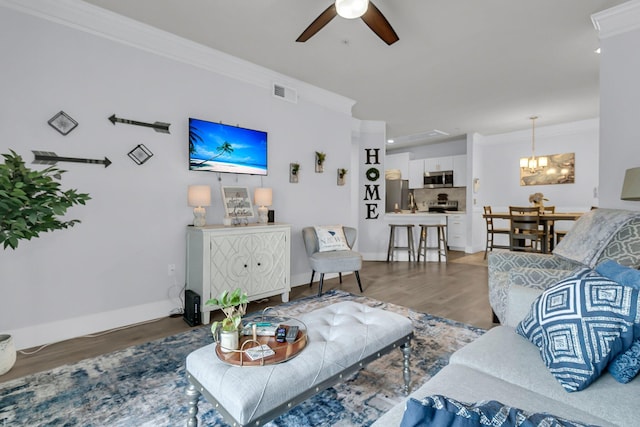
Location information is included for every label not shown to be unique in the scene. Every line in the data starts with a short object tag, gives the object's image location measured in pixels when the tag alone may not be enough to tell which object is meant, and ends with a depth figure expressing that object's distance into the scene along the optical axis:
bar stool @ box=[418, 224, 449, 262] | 5.68
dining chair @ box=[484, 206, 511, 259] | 5.80
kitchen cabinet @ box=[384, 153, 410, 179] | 8.30
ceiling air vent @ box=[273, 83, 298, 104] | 3.86
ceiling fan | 2.10
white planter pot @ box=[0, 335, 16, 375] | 1.94
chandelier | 5.96
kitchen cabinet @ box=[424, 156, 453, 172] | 7.52
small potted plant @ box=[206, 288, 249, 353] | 1.35
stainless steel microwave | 7.50
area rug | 1.54
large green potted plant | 1.72
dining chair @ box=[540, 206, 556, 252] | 5.21
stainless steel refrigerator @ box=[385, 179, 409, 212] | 7.27
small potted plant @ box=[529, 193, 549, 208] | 5.67
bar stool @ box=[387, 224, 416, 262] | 5.66
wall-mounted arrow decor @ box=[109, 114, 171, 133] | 2.70
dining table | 4.81
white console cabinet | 2.83
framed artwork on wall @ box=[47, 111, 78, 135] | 2.43
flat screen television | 3.16
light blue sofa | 0.96
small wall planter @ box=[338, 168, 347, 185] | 4.69
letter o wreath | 5.93
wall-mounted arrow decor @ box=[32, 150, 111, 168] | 2.38
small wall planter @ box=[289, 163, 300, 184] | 4.04
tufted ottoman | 1.11
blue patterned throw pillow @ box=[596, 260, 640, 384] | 1.05
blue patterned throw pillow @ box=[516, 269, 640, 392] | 1.05
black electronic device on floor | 2.76
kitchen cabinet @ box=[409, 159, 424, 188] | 8.05
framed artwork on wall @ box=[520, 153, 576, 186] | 6.18
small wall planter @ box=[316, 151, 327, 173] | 4.32
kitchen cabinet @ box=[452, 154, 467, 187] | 7.25
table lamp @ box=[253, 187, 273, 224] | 3.49
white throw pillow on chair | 3.87
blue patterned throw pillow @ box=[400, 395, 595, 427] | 0.67
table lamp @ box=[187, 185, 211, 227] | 2.96
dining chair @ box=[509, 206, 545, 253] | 4.95
